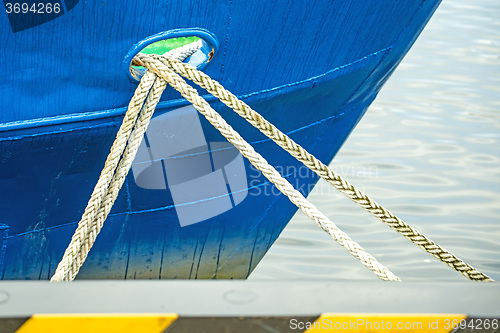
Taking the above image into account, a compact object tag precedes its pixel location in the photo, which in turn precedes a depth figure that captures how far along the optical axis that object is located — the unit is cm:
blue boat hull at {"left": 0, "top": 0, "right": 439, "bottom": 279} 407
